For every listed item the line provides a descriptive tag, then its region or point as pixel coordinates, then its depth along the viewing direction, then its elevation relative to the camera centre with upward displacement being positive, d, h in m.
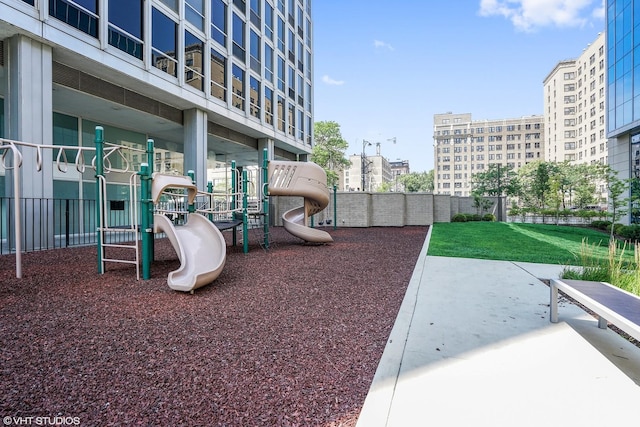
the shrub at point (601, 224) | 18.73 -0.89
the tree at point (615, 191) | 12.13 +0.67
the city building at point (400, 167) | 184.12 +24.39
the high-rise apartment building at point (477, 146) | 99.19 +19.71
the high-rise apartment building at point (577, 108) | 68.56 +24.02
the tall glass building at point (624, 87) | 18.45 +7.22
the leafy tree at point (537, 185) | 39.25 +3.23
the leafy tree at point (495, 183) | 38.22 +3.37
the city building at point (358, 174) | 129.60 +14.38
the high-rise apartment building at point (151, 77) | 9.55 +5.19
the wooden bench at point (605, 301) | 2.49 -0.83
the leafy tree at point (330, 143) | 47.22 +9.66
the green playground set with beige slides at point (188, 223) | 5.12 -0.25
